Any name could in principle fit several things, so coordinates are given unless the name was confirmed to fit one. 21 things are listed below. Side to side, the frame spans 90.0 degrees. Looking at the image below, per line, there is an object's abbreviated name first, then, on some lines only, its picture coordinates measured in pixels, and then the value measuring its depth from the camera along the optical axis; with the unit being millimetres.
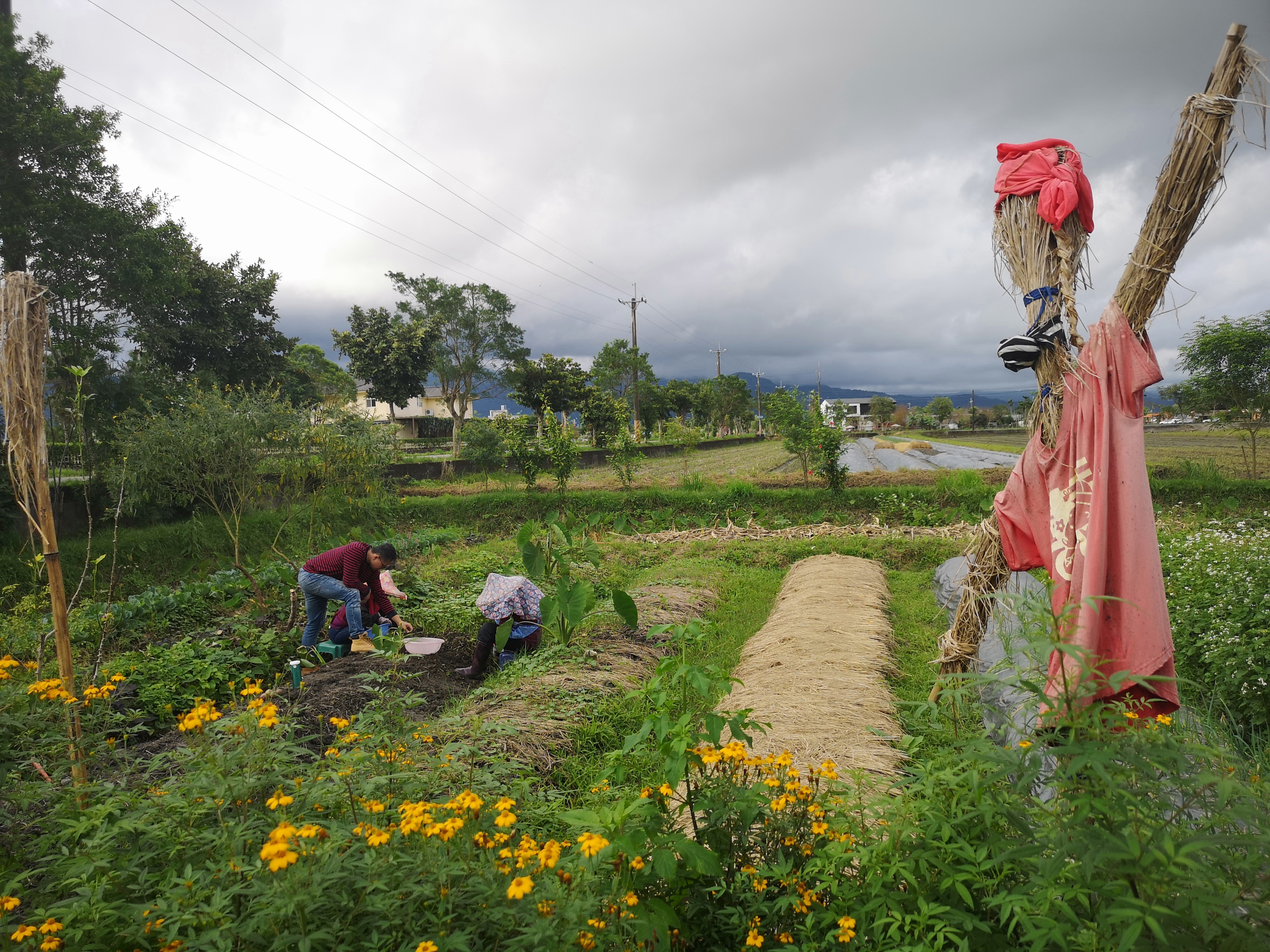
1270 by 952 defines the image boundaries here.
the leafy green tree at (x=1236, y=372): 12656
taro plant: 3641
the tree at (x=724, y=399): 64500
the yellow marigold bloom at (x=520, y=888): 1112
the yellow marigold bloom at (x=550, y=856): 1286
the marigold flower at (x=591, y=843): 1229
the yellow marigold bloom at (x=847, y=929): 1308
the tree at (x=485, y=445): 20734
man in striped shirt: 5262
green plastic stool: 5410
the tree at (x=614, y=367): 54156
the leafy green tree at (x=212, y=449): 10055
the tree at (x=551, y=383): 40094
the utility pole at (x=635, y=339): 33281
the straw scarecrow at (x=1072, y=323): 2146
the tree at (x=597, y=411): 38750
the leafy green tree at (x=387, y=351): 33031
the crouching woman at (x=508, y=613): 4703
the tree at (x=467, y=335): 39812
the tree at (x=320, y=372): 29953
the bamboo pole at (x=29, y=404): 2420
